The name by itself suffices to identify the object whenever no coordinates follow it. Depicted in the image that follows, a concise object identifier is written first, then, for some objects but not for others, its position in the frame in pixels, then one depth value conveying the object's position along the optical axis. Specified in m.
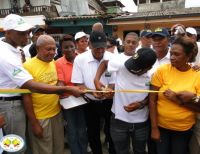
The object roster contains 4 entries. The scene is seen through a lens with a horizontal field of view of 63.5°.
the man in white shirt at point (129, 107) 1.90
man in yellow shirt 1.97
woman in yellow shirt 1.73
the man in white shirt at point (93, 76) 2.23
